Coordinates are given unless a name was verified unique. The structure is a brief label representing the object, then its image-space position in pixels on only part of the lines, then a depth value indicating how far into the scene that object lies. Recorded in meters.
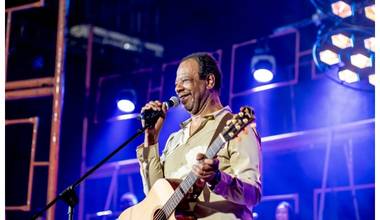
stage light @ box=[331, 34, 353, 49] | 6.66
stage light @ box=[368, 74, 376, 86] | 6.63
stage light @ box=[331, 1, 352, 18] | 6.60
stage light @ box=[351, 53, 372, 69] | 6.61
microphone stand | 3.13
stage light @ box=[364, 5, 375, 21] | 6.36
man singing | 2.71
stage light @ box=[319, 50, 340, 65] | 6.83
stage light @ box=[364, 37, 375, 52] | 6.48
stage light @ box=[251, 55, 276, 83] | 7.78
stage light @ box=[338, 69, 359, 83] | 6.73
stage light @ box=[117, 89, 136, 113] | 8.64
